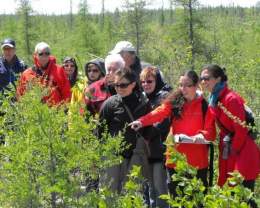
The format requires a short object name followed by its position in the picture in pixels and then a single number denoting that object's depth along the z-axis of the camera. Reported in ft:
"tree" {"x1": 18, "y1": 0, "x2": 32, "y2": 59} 105.81
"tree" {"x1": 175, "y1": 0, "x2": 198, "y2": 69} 101.30
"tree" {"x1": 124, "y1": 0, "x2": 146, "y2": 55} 115.55
